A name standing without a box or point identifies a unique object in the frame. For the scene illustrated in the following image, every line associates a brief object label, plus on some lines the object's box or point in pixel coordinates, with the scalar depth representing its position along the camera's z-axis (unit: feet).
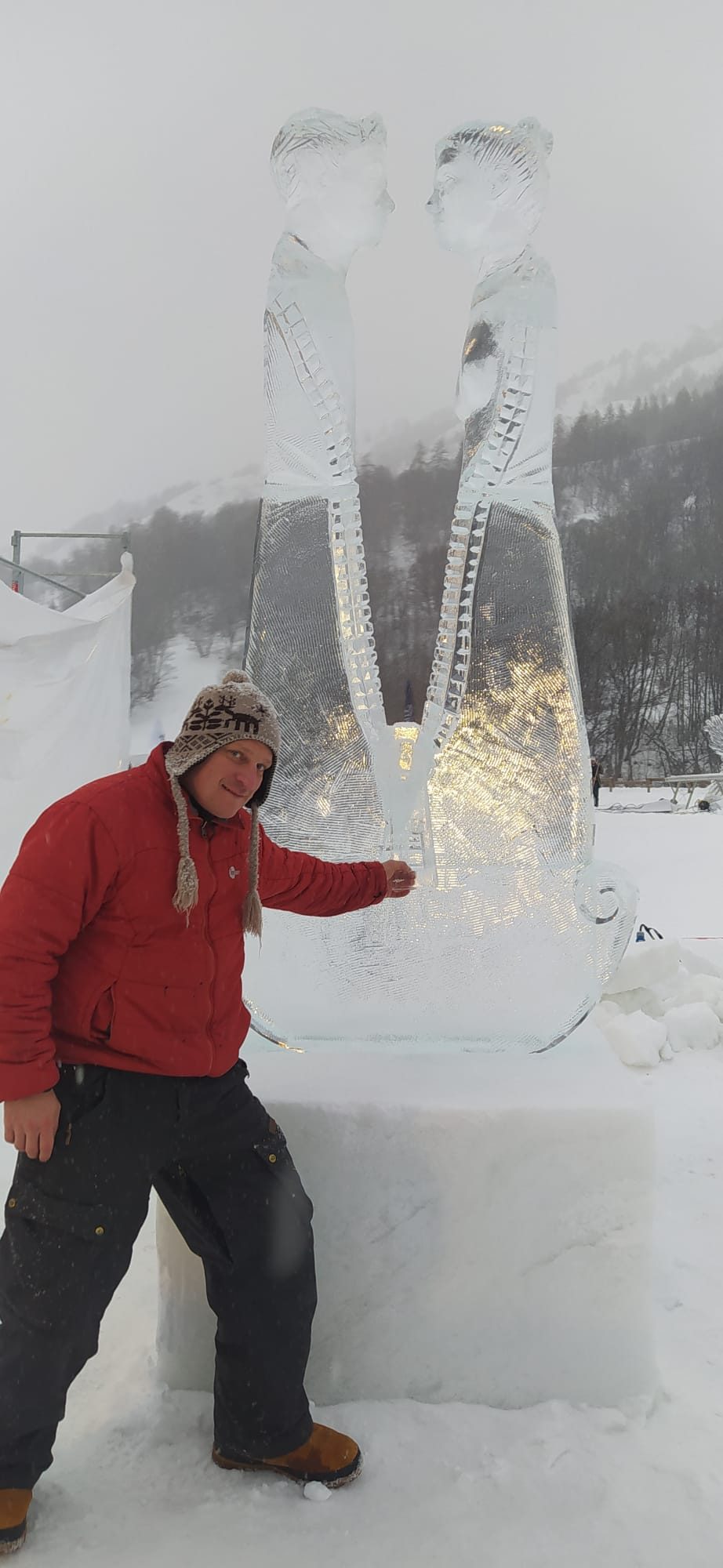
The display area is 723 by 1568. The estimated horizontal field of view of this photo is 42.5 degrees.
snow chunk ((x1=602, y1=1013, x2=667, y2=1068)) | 10.49
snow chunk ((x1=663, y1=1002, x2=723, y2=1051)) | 11.12
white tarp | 10.65
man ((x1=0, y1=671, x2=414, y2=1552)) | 3.60
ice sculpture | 5.37
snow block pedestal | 4.63
